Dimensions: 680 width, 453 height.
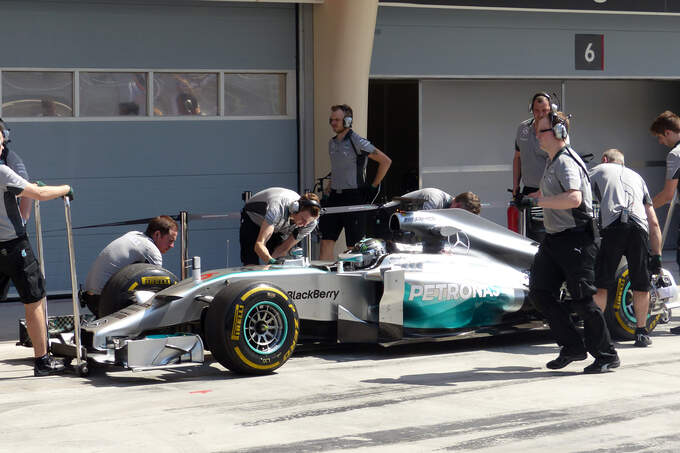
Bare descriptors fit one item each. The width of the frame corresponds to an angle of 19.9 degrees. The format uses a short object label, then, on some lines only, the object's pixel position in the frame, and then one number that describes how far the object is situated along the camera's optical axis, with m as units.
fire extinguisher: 19.72
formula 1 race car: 13.34
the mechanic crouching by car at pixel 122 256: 15.38
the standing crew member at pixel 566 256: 13.51
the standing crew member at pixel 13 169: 13.81
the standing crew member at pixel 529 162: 18.61
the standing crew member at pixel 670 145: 16.76
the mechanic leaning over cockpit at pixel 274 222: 15.91
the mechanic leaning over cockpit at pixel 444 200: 16.59
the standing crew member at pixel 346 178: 19.62
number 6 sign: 25.87
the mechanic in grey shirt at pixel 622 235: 15.47
